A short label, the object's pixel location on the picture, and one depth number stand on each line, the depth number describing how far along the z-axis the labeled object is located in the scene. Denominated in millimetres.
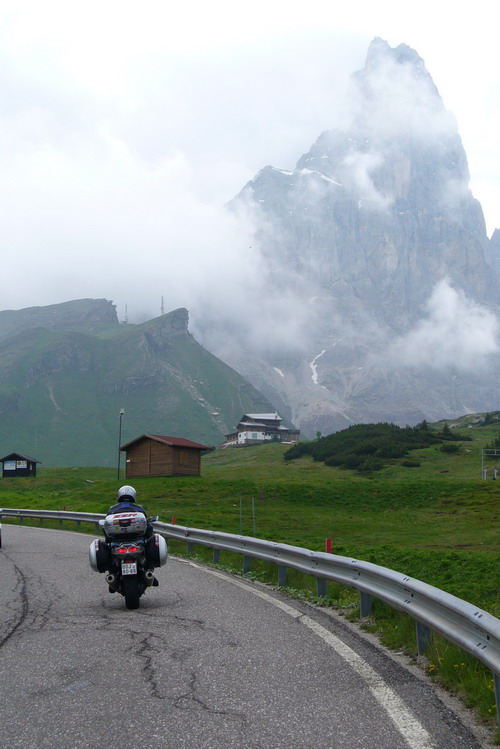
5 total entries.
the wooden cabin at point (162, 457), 67812
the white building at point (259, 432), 182125
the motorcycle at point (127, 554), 11258
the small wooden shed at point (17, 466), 88375
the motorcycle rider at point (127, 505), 11688
